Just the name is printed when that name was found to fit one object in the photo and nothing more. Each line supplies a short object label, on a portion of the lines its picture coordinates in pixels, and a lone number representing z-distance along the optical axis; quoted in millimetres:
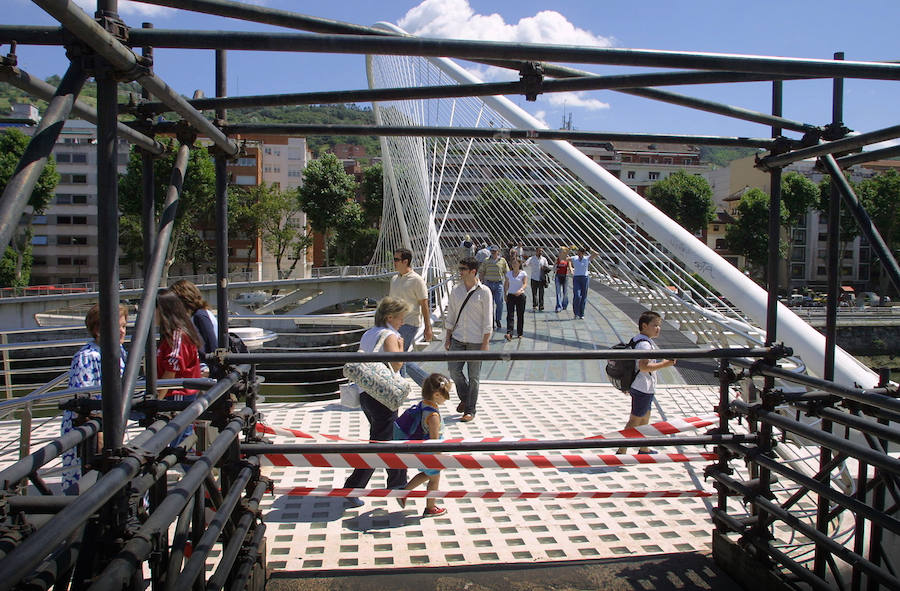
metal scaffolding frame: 1858
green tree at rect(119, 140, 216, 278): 46500
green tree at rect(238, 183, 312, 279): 58281
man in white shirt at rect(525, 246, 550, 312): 15047
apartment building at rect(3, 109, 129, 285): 64250
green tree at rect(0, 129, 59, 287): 43125
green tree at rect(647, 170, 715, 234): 61562
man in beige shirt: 7191
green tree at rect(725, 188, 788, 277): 57625
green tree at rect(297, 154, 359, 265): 57812
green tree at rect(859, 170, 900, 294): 54750
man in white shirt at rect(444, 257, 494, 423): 6627
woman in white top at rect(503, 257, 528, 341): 11398
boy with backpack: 5566
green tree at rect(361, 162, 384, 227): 65000
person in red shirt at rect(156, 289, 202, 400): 4422
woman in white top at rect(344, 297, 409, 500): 4586
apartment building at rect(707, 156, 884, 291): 67125
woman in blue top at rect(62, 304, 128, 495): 3844
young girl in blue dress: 4441
